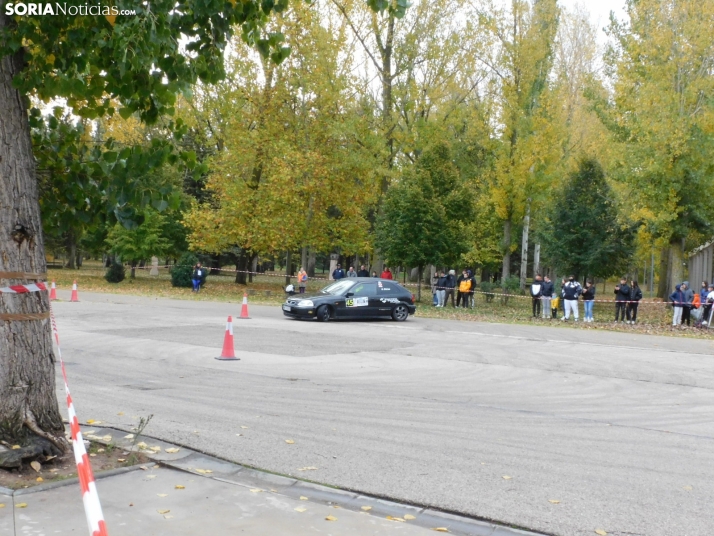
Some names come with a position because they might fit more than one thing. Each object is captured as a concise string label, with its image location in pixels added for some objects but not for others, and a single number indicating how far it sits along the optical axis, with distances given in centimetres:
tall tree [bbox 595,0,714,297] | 3206
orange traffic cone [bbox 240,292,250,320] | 2358
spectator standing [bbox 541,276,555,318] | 2982
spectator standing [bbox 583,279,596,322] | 2906
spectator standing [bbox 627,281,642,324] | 2862
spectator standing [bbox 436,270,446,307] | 3444
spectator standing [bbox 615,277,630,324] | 2891
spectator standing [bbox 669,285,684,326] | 2795
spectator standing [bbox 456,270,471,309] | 3384
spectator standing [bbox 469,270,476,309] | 3422
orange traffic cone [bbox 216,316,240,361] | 1439
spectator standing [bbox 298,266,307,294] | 3584
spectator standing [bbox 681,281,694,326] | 2806
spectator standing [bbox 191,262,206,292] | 3878
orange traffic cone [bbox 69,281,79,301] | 2820
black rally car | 2403
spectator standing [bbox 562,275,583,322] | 2881
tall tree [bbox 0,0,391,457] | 639
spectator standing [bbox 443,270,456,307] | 3422
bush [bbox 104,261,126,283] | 4500
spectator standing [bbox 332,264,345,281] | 4028
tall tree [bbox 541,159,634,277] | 3422
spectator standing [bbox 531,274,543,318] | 3008
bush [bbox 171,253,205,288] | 4206
